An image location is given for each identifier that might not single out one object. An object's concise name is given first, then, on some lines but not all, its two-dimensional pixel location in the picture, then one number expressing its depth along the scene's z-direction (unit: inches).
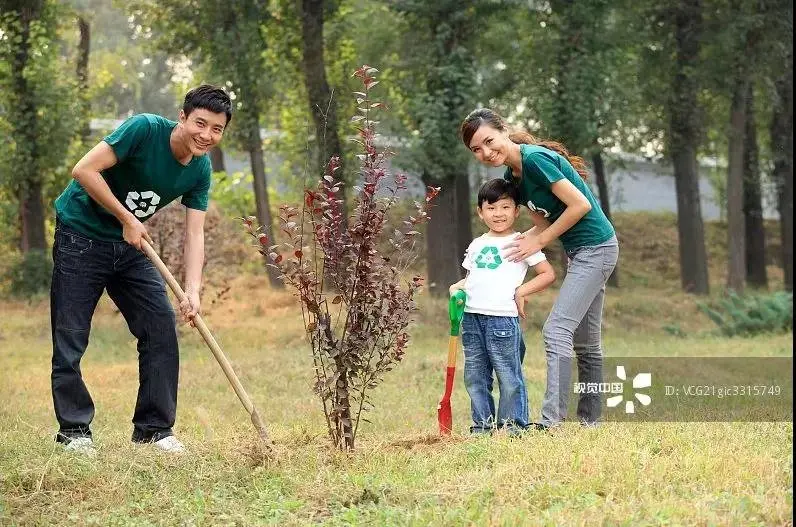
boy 267.3
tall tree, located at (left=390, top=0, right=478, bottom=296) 709.9
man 248.2
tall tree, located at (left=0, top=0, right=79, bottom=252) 735.1
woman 258.1
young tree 240.8
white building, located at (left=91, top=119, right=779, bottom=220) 1555.1
